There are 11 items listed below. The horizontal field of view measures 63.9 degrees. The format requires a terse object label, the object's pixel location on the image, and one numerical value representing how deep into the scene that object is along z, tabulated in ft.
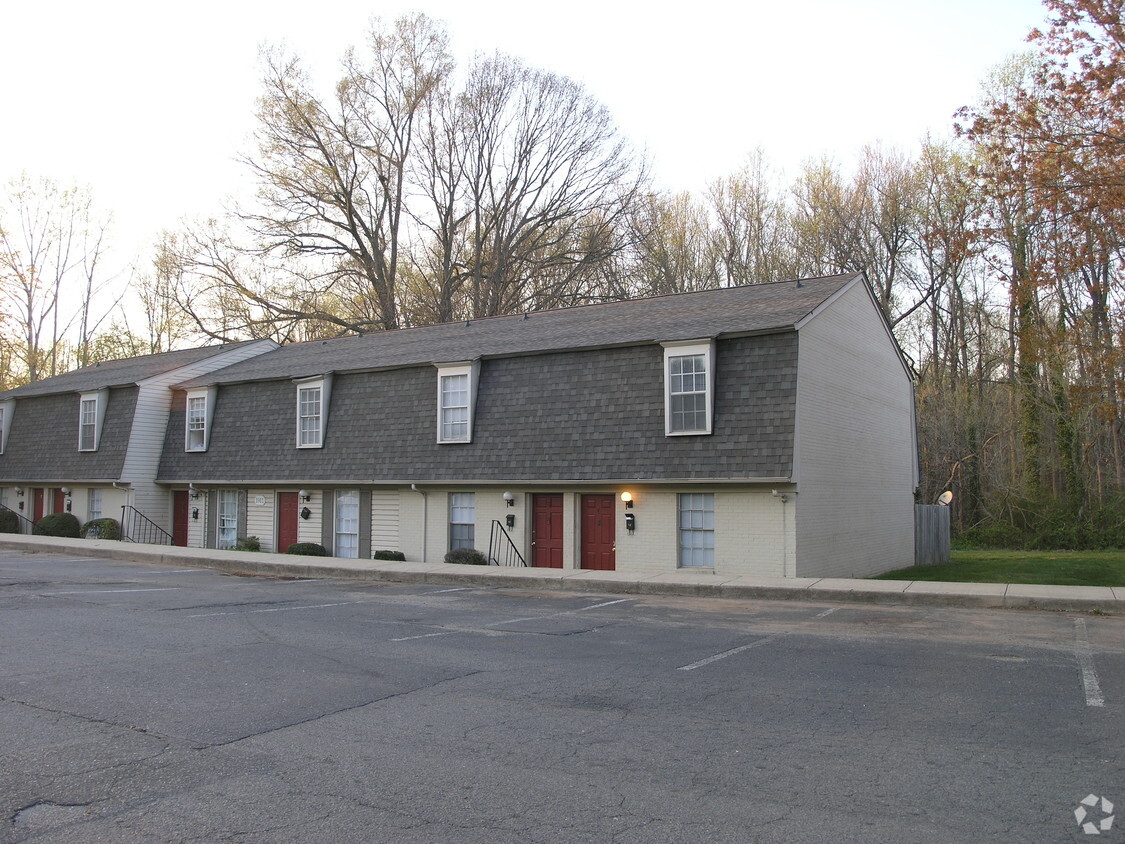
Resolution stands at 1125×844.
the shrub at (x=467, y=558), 70.23
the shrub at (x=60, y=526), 96.63
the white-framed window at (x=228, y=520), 90.74
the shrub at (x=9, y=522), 104.37
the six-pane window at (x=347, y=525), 80.94
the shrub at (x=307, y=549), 78.69
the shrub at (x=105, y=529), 92.79
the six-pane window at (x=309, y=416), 82.69
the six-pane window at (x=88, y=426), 99.71
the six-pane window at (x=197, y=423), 93.20
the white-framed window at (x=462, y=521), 73.87
